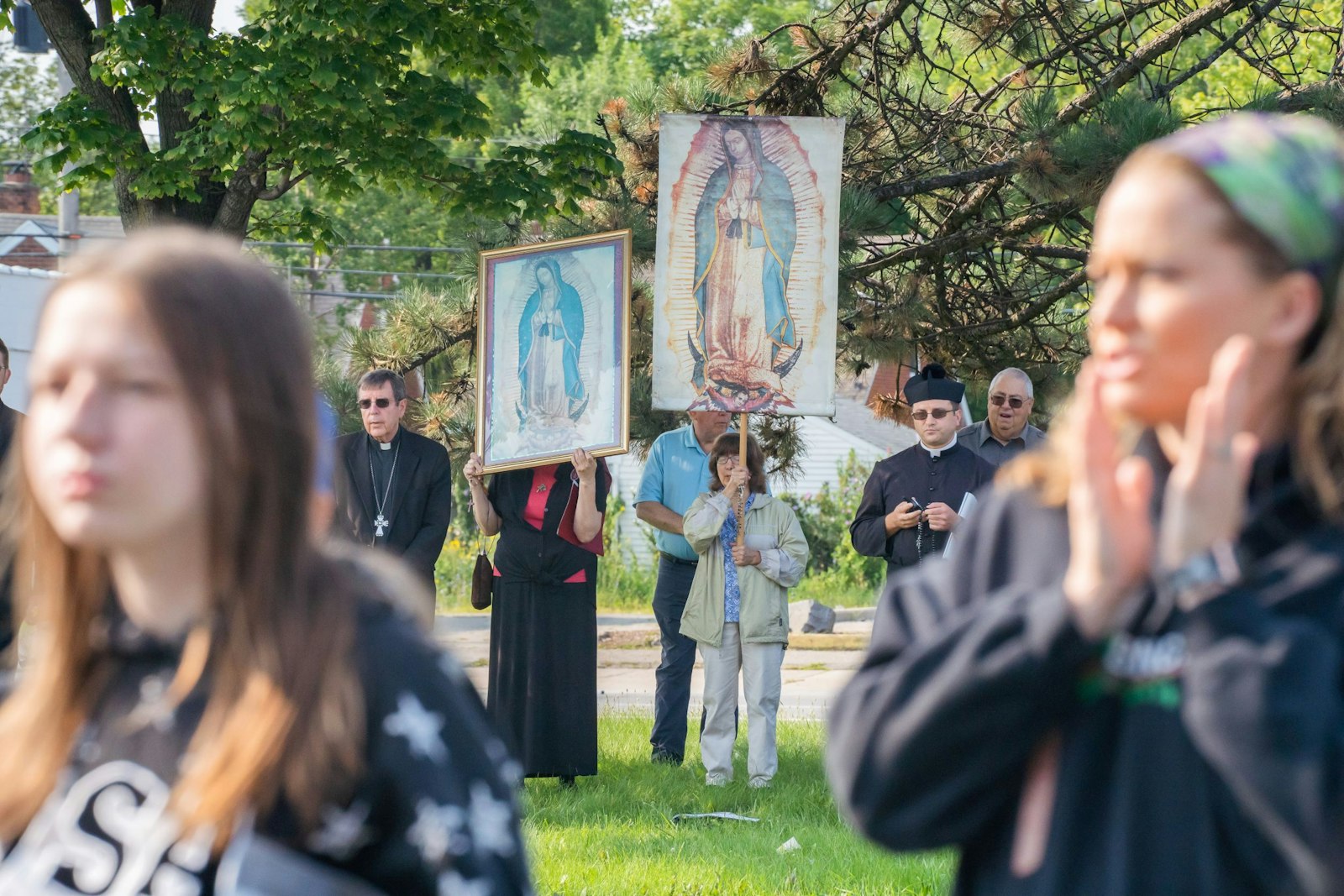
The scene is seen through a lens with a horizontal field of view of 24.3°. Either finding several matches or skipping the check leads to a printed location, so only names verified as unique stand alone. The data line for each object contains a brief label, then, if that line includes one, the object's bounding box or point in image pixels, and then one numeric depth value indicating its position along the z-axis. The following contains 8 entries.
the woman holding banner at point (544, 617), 15.25
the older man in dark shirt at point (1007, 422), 15.52
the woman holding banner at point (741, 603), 15.17
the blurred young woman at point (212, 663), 2.76
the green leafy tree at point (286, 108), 16.13
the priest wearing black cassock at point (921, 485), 14.88
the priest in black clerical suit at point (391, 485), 15.08
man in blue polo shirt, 16.23
